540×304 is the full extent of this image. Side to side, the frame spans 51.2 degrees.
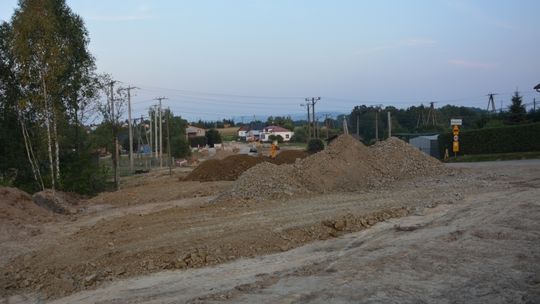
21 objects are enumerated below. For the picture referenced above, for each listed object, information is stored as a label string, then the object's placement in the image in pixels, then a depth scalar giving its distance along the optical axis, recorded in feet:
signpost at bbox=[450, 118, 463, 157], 117.53
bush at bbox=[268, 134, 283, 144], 361.43
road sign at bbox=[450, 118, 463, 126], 112.47
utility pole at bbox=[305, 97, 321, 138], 241.45
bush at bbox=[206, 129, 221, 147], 359.87
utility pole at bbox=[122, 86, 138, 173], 162.69
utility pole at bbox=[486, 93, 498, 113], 237.45
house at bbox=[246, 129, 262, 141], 421.34
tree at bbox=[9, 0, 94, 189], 75.66
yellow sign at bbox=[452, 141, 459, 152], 118.63
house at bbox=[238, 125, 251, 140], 466.13
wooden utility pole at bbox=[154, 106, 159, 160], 213.99
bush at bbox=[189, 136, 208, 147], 367.21
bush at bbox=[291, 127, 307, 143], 355.05
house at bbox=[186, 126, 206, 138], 424.83
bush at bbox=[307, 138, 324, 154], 166.48
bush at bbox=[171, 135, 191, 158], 246.06
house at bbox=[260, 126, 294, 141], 400.00
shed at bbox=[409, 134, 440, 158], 159.35
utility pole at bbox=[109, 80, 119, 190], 99.14
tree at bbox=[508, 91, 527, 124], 165.78
